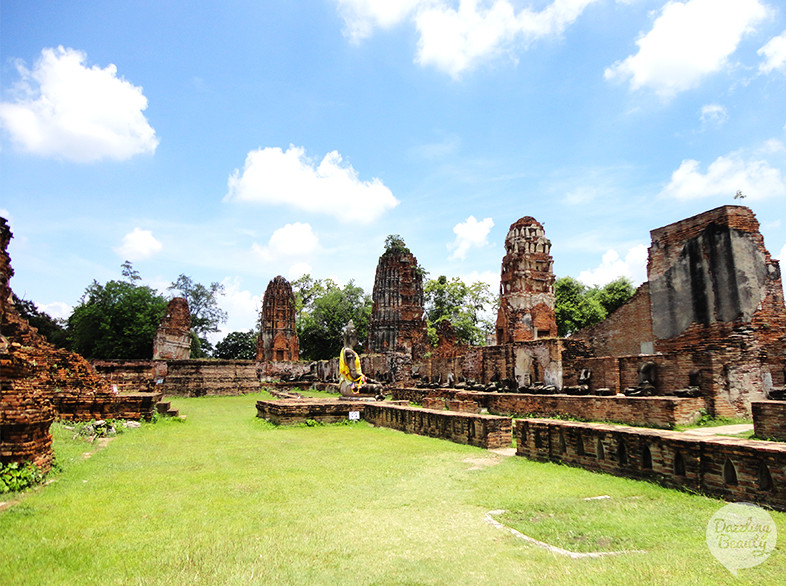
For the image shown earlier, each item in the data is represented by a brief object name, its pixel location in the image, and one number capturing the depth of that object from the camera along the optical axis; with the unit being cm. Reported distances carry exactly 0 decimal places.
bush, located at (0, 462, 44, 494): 462
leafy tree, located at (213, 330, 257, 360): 4806
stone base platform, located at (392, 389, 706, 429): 854
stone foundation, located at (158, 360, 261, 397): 2192
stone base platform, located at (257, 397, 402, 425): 1072
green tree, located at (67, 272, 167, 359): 3209
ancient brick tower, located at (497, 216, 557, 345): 2280
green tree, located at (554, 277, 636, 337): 3478
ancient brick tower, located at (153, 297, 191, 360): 2805
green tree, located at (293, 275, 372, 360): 4462
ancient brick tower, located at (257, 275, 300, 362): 3462
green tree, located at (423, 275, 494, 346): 4091
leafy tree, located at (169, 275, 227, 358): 4747
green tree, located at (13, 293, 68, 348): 3641
